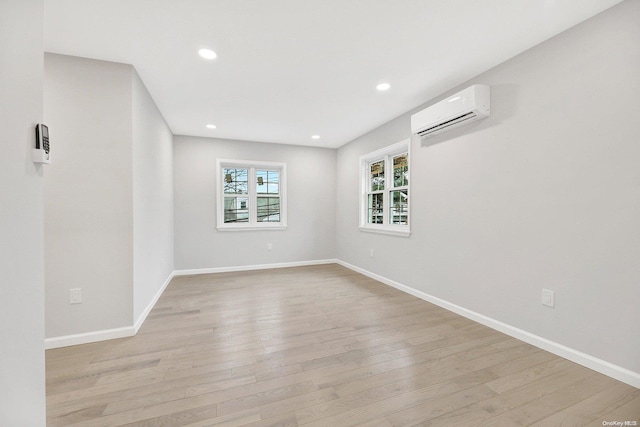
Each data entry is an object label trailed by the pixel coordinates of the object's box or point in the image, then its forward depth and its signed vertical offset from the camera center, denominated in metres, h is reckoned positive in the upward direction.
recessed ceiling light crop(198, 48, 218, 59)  2.23 +1.35
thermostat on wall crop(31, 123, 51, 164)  1.06 +0.26
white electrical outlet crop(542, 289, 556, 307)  2.09 -0.71
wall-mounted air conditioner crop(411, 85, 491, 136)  2.49 +1.02
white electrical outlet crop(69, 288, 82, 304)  2.21 -0.73
